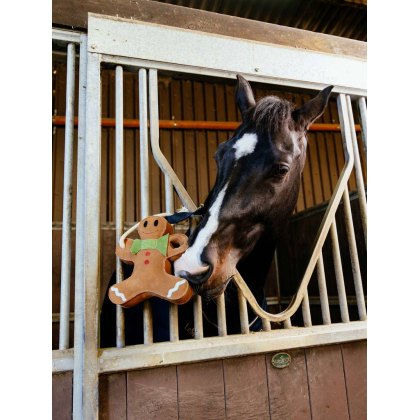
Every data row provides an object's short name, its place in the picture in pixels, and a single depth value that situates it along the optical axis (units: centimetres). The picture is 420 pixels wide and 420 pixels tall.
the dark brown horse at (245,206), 92
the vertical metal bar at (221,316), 99
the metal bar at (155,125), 95
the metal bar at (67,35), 108
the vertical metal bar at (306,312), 109
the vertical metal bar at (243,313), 101
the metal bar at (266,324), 104
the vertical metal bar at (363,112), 137
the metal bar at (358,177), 127
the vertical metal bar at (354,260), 119
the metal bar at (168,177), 104
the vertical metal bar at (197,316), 96
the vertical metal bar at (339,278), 116
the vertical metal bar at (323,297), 113
